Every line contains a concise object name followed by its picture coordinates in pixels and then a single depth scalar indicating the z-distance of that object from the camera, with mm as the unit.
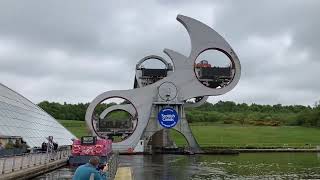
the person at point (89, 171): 11148
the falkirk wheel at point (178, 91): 72500
